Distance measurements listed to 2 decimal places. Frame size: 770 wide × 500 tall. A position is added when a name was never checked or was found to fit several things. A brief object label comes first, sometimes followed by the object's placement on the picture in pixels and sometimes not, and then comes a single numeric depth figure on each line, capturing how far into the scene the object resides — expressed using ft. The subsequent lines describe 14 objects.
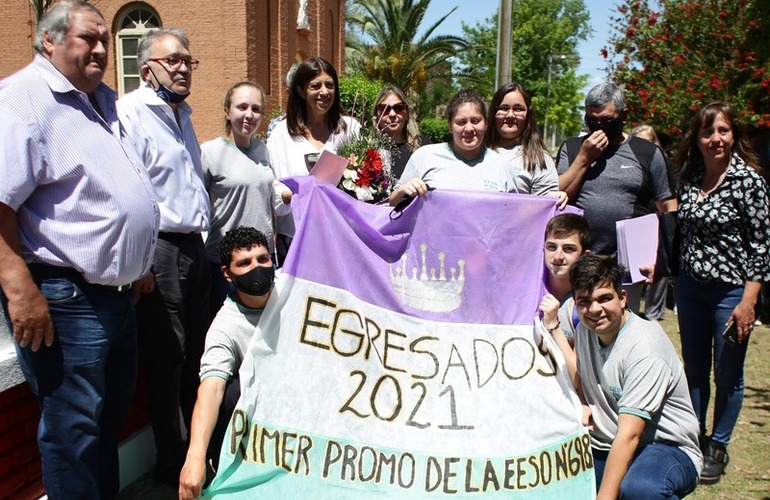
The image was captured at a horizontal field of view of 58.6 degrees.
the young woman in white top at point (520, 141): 13.29
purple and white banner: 9.99
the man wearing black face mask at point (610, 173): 13.32
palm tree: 102.94
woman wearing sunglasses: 15.24
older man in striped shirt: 8.70
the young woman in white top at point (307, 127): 13.94
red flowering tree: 28.48
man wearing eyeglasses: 11.45
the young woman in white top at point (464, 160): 12.35
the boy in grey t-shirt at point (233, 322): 9.95
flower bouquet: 12.25
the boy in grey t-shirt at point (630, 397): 9.52
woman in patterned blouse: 13.01
